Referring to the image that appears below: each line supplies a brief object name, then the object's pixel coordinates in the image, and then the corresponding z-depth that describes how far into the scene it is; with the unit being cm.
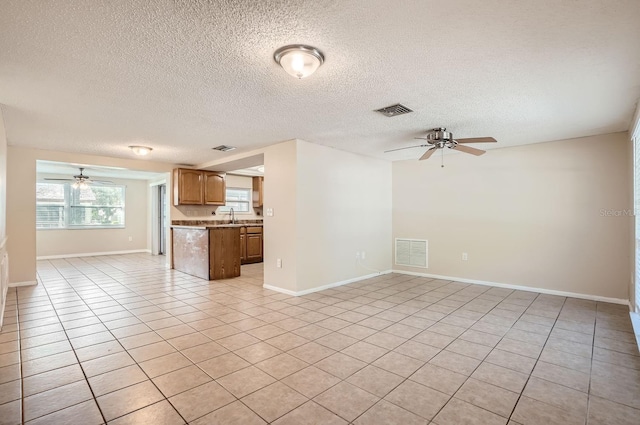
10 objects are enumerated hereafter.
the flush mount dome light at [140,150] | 501
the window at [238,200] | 835
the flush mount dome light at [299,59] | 203
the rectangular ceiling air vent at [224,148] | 510
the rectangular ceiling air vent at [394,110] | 317
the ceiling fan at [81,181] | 798
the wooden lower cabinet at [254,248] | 759
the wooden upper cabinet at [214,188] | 696
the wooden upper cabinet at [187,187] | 659
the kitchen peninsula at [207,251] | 564
